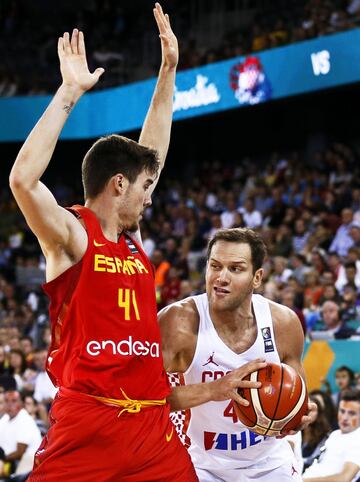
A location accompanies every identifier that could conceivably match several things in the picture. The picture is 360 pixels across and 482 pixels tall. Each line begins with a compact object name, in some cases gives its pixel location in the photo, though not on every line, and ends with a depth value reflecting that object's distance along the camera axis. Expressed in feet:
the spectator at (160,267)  49.44
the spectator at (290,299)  35.40
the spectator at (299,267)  41.88
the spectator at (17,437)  27.76
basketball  13.29
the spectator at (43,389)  35.50
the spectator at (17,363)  37.52
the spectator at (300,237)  46.65
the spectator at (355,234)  41.48
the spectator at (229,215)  52.85
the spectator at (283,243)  47.05
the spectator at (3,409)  28.26
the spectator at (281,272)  41.86
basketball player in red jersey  12.39
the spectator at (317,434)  26.37
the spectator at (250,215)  51.37
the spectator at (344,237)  43.55
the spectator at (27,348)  39.23
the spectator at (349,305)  34.63
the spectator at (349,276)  37.55
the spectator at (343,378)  28.89
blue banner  50.93
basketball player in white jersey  15.02
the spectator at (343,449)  21.80
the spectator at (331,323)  33.47
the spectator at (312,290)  37.40
